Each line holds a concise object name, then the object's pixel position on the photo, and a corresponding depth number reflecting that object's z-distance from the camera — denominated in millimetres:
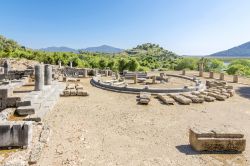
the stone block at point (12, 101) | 8186
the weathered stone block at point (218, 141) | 5234
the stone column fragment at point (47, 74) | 12252
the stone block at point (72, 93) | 11189
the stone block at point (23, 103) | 7803
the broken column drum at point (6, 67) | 16807
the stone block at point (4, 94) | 8209
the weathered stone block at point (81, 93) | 11249
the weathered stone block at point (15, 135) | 5050
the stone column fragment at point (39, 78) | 10429
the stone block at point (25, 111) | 7371
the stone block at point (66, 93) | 11137
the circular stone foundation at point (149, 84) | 12135
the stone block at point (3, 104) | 8210
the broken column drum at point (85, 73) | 18949
